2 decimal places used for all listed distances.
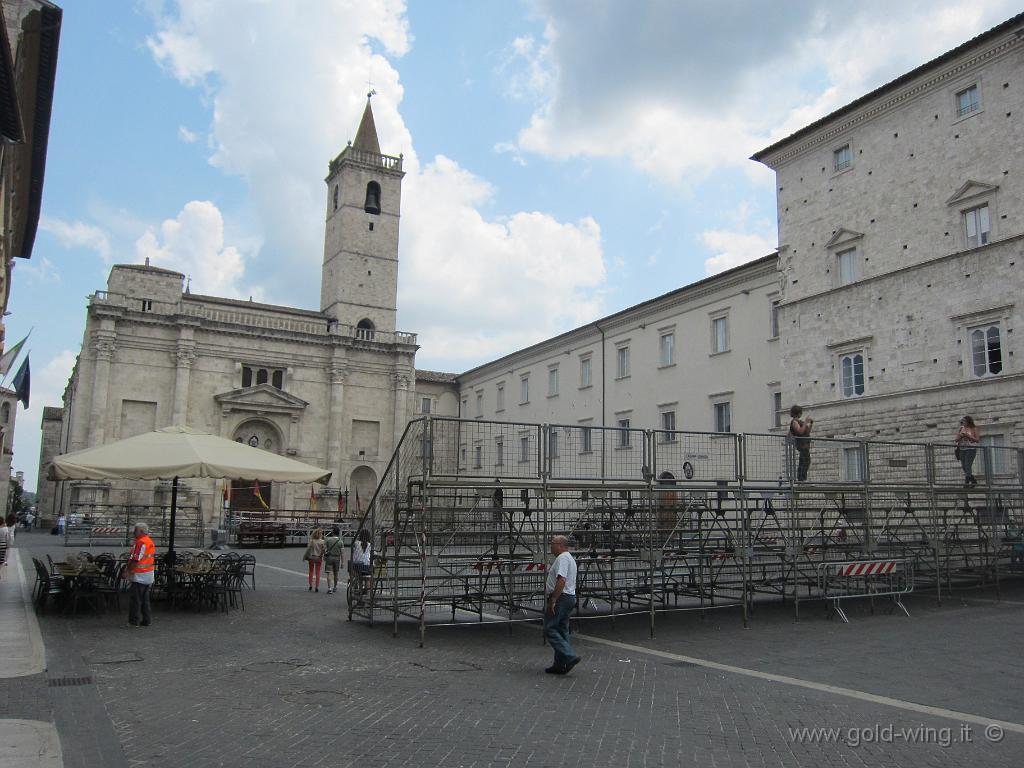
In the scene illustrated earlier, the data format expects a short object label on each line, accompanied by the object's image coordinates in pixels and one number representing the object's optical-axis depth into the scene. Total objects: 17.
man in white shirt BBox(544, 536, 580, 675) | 9.20
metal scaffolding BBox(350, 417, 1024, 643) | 12.11
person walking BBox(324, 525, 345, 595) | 17.94
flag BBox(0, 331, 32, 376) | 21.61
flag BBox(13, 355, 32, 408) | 34.38
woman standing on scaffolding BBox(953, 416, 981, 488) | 17.31
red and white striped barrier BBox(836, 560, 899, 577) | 14.04
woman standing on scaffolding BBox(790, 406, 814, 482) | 14.61
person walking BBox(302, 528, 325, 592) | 17.81
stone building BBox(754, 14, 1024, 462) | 22.88
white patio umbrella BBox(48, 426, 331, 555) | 13.23
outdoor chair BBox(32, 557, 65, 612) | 13.03
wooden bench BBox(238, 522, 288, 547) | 36.84
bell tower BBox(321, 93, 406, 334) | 57.56
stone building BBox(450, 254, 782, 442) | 34.16
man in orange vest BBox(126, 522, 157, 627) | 12.09
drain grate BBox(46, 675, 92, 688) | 8.20
